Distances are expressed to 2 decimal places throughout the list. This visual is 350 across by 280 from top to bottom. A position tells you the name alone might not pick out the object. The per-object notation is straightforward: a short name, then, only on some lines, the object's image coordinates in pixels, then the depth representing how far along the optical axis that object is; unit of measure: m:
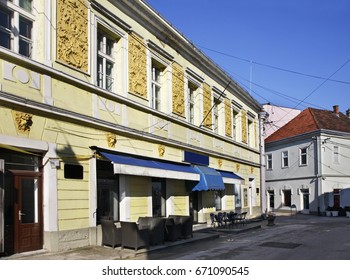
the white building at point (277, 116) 47.31
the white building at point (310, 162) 37.47
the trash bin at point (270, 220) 24.76
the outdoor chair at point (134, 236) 12.95
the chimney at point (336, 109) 44.81
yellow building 11.32
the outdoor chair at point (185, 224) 16.09
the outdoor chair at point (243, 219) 23.00
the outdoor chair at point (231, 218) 21.53
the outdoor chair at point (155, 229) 13.94
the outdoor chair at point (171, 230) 15.15
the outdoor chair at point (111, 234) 13.36
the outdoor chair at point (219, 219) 20.74
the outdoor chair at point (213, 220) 21.12
